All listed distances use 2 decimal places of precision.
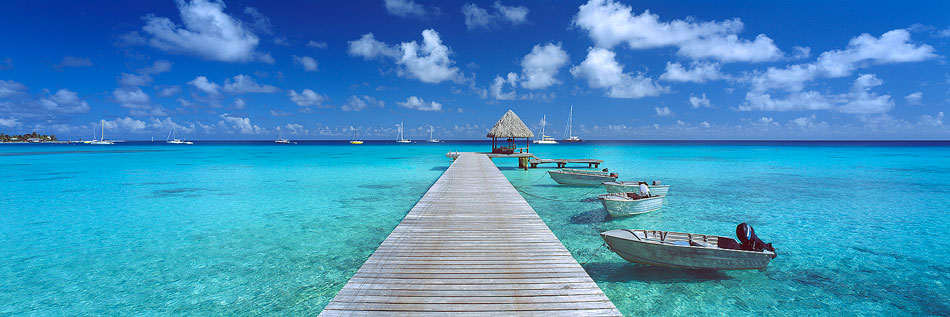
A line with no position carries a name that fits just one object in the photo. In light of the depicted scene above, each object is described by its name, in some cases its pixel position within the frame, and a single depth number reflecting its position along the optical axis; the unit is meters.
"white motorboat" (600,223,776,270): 6.55
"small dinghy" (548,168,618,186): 18.17
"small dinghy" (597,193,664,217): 11.37
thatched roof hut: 33.75
